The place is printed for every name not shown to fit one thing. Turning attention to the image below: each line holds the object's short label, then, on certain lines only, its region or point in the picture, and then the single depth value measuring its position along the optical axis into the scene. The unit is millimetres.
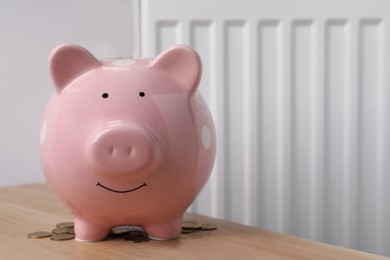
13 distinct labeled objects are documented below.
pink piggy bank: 657
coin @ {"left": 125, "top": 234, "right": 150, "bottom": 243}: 706
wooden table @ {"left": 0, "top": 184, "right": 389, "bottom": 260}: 669
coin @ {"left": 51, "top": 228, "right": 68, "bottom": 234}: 737
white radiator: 909
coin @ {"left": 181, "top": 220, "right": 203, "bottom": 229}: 748
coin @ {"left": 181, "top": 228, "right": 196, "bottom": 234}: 739
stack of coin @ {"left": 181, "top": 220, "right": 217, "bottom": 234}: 743
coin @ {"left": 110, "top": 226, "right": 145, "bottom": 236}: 728
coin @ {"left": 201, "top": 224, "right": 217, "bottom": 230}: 750
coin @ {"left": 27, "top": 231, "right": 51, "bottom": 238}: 727
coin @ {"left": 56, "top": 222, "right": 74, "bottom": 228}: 759
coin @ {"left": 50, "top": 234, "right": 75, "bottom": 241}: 717
